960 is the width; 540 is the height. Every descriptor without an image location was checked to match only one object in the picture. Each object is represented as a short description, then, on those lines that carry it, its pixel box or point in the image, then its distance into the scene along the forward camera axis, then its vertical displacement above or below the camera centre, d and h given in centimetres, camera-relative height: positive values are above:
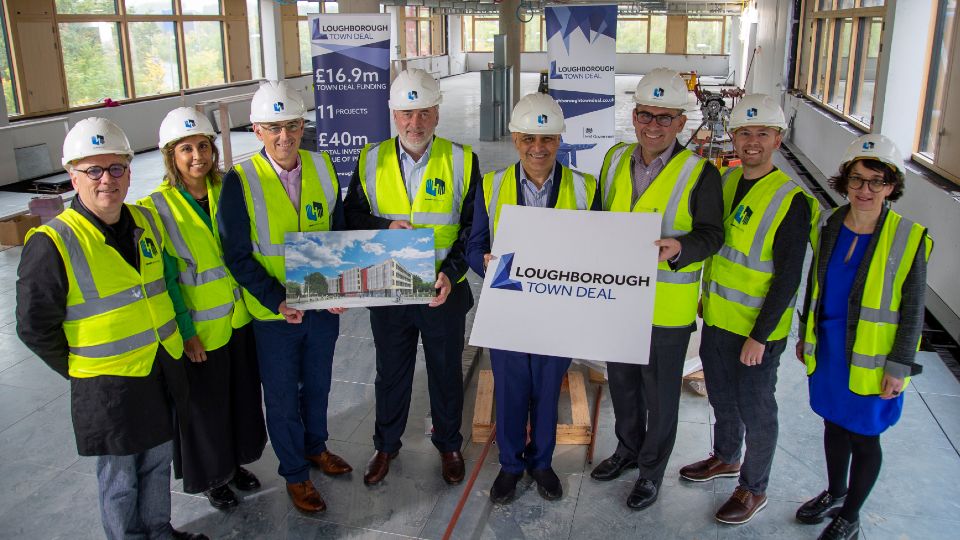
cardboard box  741 -153
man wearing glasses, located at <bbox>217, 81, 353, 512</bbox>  295 -71
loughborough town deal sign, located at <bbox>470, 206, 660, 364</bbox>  284 -82
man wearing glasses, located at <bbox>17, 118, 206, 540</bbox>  239 -80
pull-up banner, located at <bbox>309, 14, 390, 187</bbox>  648 -7
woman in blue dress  259 -86
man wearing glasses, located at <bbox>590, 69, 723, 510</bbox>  287 -58
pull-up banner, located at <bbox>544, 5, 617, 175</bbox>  766 -3
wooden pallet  378 -176
